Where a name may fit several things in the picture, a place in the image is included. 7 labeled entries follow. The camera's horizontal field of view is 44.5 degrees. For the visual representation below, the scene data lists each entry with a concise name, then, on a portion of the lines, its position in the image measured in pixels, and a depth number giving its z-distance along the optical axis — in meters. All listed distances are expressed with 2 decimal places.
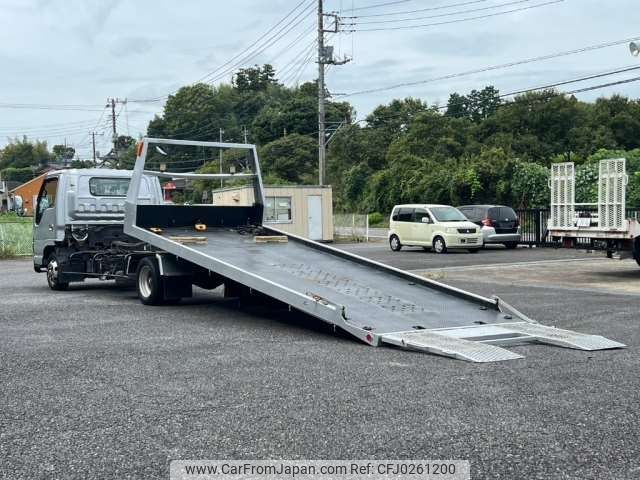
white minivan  26.31
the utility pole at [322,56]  40.81
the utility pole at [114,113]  73.29
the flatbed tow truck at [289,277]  8.11
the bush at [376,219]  52.94
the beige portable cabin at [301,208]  35.62
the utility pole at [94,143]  96.07
